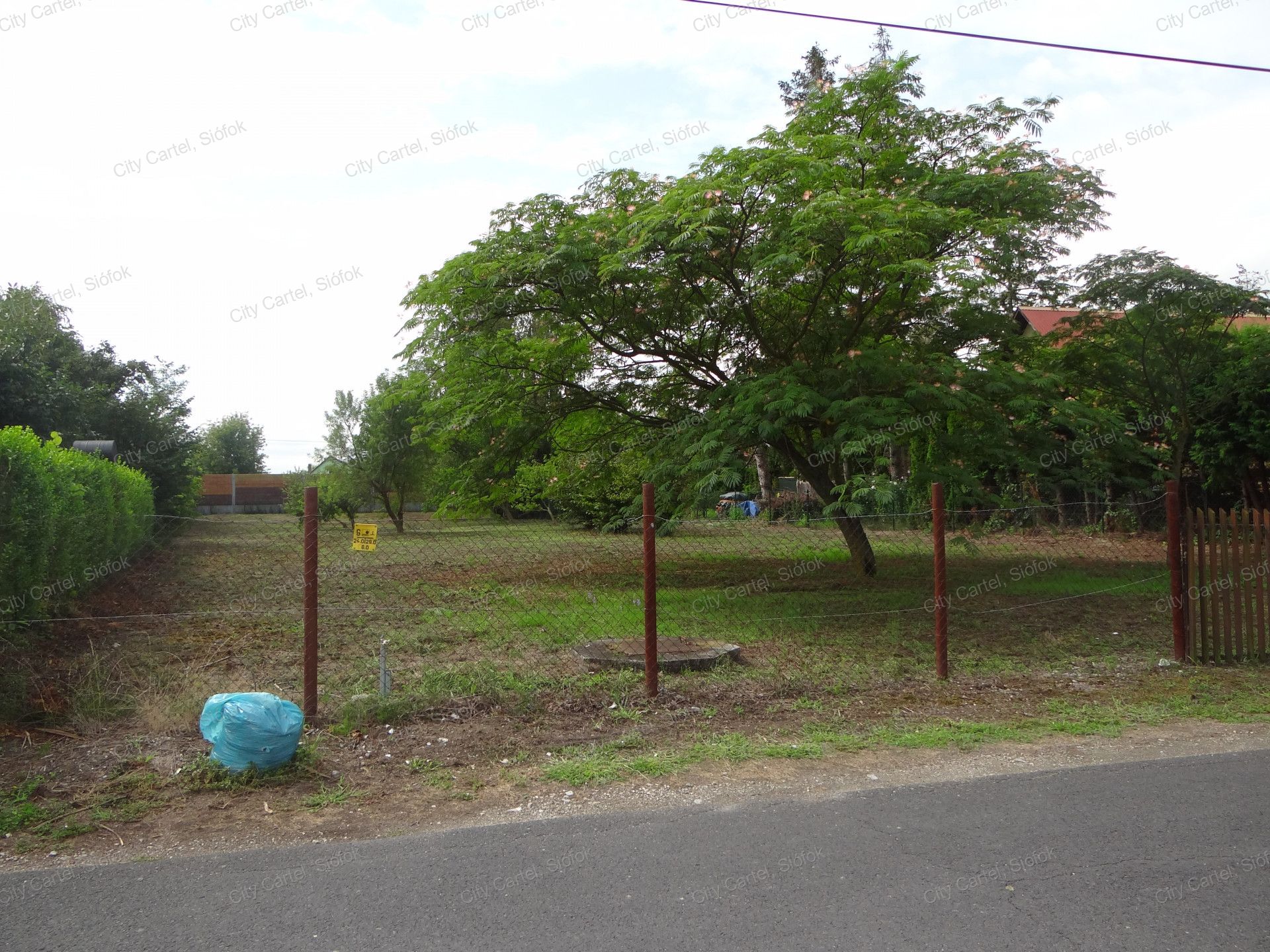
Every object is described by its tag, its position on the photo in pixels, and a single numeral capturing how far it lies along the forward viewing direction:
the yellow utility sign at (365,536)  6.09
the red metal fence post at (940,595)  7.34
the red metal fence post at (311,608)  5.83
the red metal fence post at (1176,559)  7.99
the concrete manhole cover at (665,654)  7.64
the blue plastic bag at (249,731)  4.92
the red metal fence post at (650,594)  6.57
